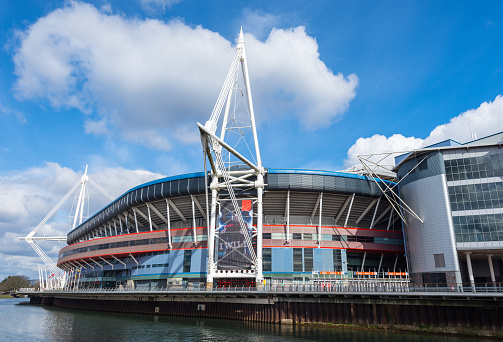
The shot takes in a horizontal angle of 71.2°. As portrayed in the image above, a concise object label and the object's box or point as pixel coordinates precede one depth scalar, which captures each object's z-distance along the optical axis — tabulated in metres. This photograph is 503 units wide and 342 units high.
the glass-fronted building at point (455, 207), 47.50
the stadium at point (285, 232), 64.88
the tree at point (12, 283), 179.20
